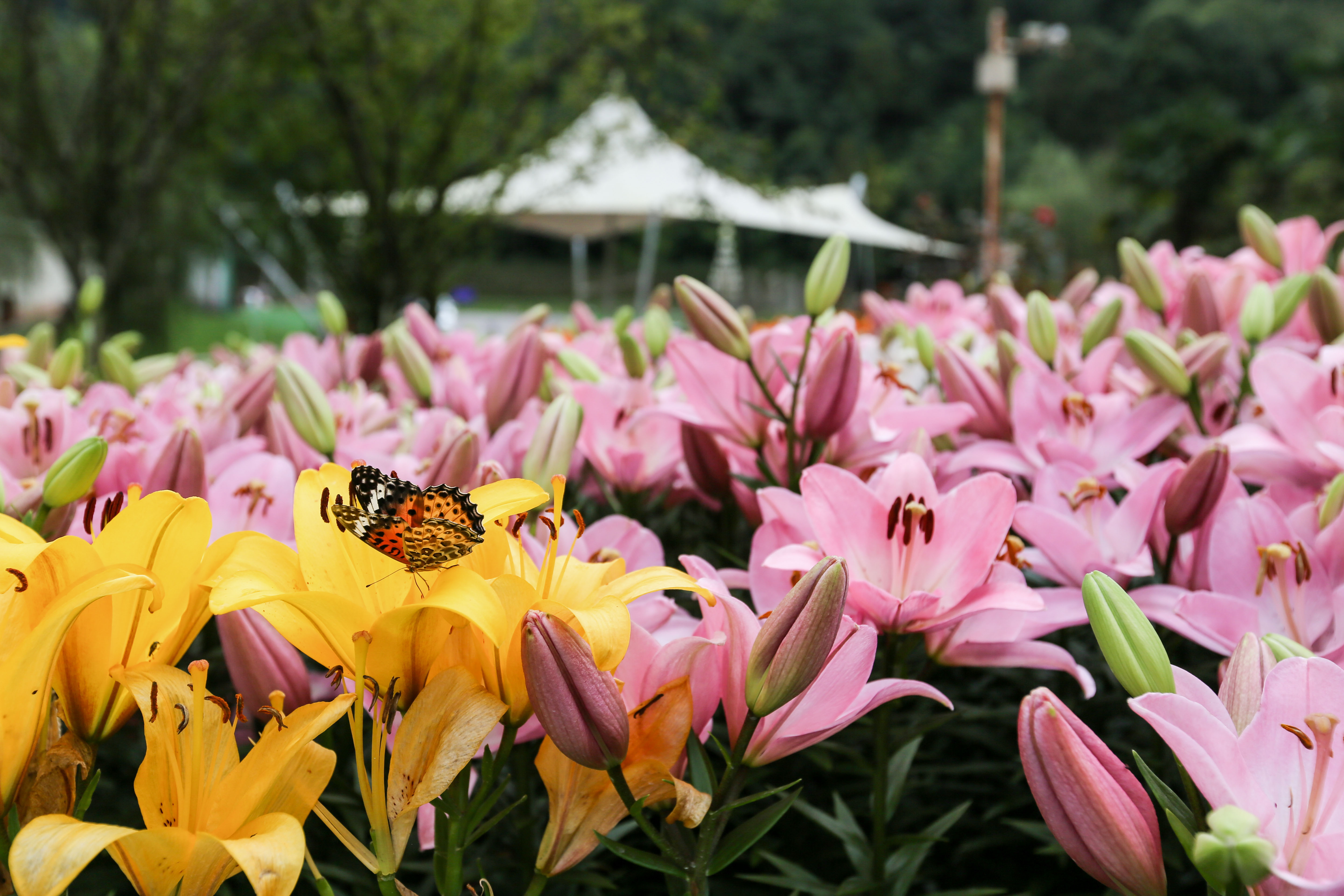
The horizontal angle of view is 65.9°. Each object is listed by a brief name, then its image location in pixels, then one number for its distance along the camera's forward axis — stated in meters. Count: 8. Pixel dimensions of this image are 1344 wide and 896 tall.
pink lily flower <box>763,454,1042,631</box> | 0.54
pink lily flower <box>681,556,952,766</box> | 0.46
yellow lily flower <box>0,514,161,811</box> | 0.37
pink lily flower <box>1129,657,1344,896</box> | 0.39
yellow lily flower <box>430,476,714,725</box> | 0.42
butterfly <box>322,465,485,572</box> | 0.40
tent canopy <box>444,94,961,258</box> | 6.98
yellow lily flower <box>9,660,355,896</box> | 0.36
